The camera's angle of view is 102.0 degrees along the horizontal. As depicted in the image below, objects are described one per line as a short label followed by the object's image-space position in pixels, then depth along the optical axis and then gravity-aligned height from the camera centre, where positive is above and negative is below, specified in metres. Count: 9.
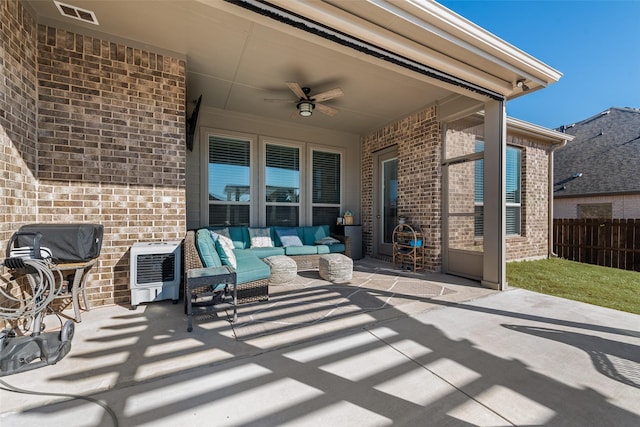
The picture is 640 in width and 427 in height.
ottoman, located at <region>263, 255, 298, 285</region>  4.31 -0.99
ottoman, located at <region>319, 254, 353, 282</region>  4.47 -0.98
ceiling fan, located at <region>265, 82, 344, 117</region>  4.25 +2.00
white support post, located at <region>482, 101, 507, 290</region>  4.08 +0.26
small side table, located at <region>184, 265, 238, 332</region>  2.66 -0.85
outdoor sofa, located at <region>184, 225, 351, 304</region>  3.32 -0.66
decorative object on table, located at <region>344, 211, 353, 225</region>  6.88 -0.15
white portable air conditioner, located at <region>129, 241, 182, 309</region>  3.21 -0.75
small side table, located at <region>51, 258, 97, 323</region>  2.77 -0.73
